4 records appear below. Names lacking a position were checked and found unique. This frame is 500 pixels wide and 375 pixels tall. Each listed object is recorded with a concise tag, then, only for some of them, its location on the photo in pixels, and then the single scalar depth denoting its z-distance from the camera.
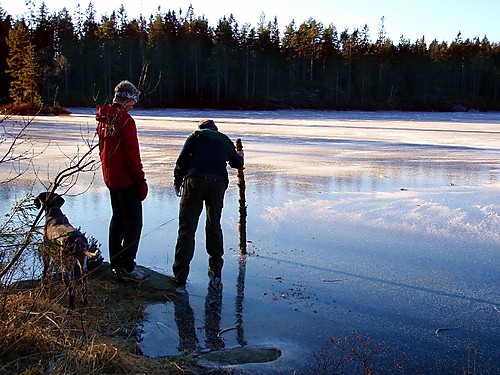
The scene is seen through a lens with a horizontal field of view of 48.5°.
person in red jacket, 5.29
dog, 4.35
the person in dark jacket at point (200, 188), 5.60
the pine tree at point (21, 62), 42.44
